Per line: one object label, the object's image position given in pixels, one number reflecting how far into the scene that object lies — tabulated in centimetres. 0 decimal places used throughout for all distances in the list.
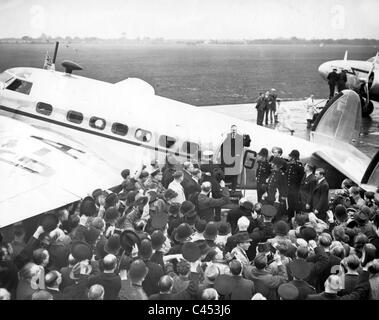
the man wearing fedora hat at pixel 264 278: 495
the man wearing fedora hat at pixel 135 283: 495
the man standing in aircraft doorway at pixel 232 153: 946
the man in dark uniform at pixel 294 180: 867
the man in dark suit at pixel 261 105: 1856
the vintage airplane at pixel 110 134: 890
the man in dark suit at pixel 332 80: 1992
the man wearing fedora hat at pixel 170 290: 460
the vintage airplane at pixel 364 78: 1952
